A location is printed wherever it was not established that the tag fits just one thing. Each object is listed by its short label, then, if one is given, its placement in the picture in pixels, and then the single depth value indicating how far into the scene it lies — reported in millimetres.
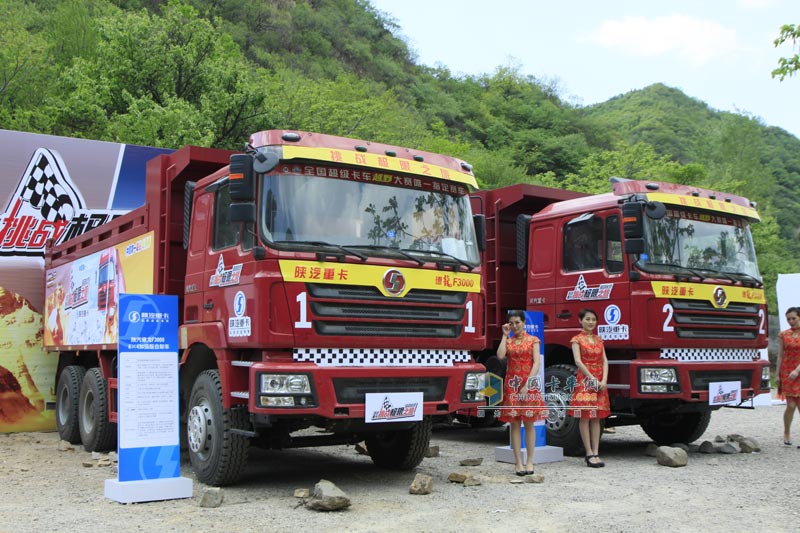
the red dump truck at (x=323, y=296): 6250
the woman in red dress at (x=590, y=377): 8258
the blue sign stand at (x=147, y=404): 6492
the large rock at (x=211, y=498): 6176
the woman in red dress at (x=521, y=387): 7691
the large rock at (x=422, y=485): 6762
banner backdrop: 11719
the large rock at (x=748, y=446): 9547
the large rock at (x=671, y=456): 8430
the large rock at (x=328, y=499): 6078
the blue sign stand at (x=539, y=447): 8562
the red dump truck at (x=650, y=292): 8570
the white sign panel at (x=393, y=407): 6395
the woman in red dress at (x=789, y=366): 10125
